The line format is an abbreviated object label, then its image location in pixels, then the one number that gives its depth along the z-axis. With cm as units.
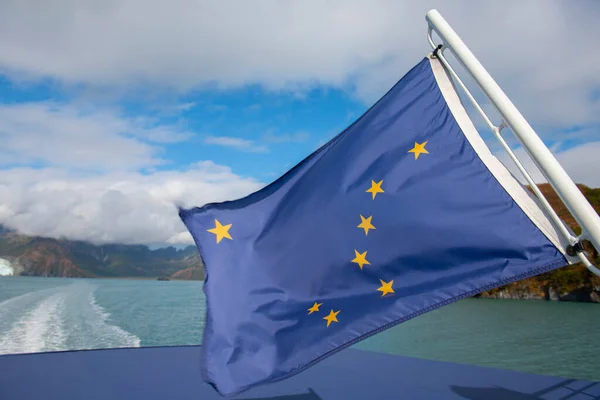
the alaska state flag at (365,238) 249
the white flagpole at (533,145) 193
